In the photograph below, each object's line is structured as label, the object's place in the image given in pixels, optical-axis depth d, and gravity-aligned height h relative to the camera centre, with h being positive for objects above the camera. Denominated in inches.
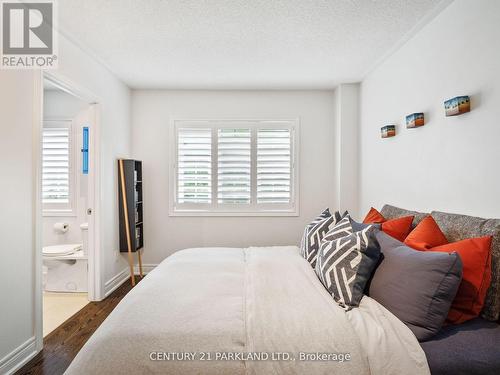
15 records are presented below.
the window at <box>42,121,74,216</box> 155.1 +10.8
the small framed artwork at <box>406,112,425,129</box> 93.5 +22.9
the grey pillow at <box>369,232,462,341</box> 52.2 -19.2
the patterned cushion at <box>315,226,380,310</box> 60.9 -17.5
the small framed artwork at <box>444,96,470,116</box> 73.2 +22.0
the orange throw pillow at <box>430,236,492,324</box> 56.2 -19.2
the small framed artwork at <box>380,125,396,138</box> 112.7 +23.2
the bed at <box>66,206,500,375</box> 48.1 -27.2
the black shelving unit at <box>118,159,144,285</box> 140.4 -9.5
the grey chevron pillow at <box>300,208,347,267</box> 89.9 -15.7
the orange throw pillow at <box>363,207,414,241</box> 80.6 -11.1
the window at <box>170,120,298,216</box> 157.2 +13.4
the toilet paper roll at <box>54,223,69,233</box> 150.6 -21.0
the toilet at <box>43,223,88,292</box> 129.7 -37.8
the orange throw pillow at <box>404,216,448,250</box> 66.8 -11.7
